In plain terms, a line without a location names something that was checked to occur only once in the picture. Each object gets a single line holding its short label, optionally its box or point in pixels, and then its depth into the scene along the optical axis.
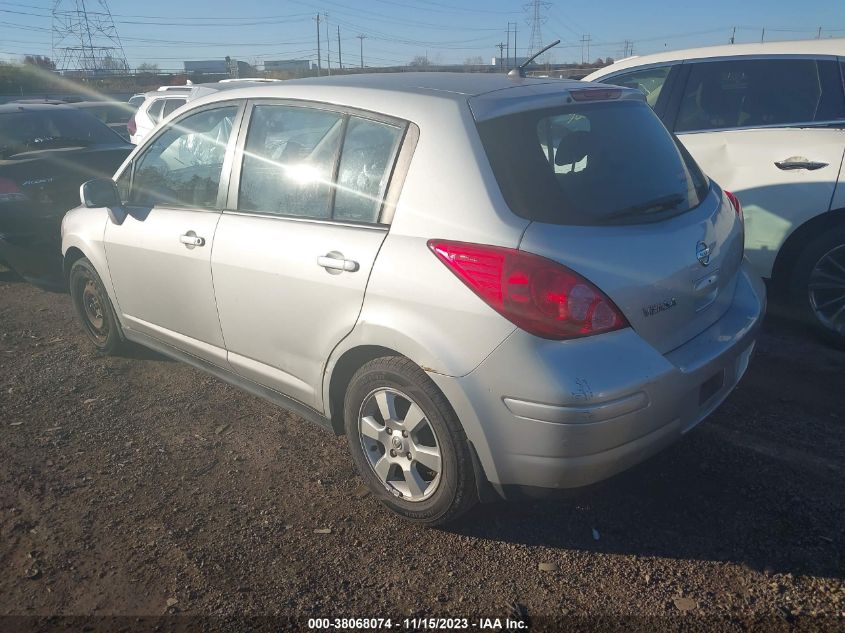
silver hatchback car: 2.55
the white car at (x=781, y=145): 4.68
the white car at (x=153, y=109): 12.73
